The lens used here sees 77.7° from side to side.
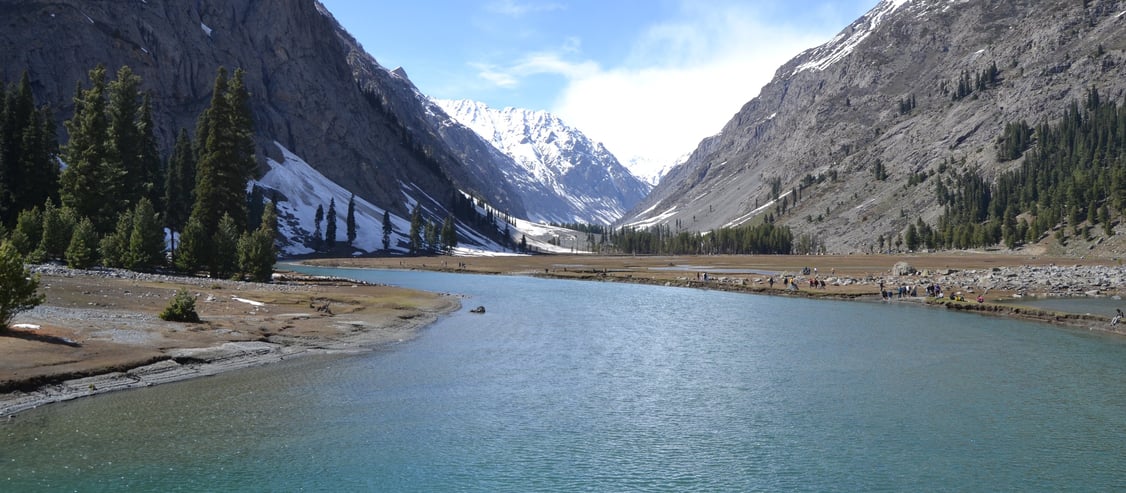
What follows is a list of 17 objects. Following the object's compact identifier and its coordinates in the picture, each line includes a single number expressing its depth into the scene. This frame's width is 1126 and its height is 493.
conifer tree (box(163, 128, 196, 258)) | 115.62
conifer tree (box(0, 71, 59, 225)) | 76.12
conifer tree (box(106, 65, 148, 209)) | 79.56
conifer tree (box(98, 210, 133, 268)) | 64.62
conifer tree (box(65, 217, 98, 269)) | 59.50
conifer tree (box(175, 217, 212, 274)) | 69.12
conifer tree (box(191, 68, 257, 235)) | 80.12
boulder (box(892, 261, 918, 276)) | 112.75
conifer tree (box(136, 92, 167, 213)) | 98.88
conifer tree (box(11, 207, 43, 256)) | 58.28
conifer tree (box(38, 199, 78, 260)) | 63.41
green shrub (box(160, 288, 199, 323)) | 40.38
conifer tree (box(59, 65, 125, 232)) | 71.69
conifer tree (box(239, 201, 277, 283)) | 73.56
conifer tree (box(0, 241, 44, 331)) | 29.73
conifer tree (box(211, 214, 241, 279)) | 71.50
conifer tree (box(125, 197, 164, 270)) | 65.75
